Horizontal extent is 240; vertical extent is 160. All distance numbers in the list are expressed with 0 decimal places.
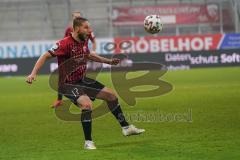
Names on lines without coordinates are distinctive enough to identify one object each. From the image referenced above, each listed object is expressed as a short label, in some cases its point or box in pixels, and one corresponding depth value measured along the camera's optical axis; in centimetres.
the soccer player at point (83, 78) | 1723
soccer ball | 2323
